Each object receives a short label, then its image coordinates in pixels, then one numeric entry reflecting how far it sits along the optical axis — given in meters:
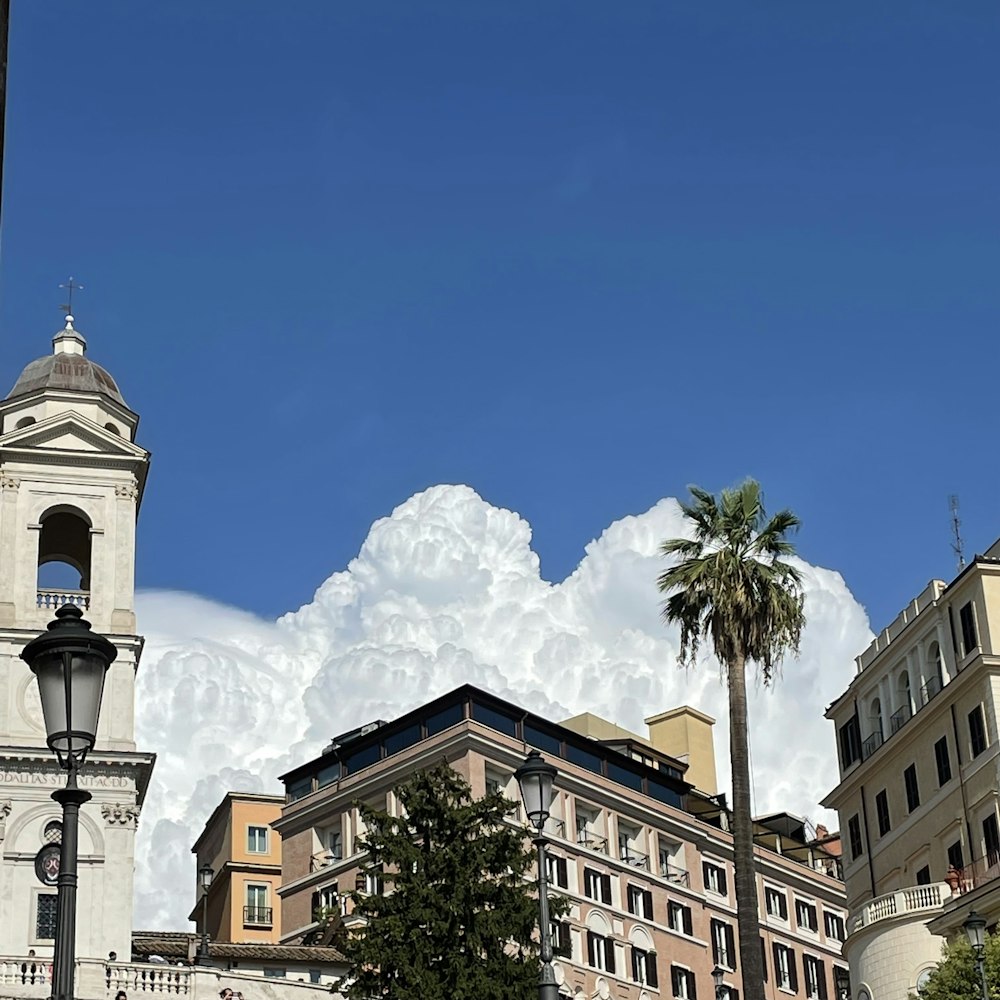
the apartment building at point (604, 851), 90.44
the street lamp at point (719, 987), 80.50
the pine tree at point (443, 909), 46.31
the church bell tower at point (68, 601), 62.91
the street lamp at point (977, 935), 39.28
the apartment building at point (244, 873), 101.88
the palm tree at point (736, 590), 53.03
